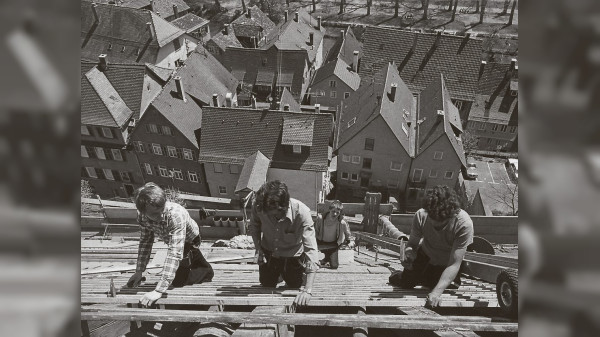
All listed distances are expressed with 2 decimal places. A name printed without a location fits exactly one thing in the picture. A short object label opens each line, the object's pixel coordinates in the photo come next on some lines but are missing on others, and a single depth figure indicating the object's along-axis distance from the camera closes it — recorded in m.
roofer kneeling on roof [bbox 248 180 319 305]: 5.10
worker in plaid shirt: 4.88
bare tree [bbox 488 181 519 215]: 27.16
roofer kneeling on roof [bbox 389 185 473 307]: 5.09
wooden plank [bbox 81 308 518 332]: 3.72
